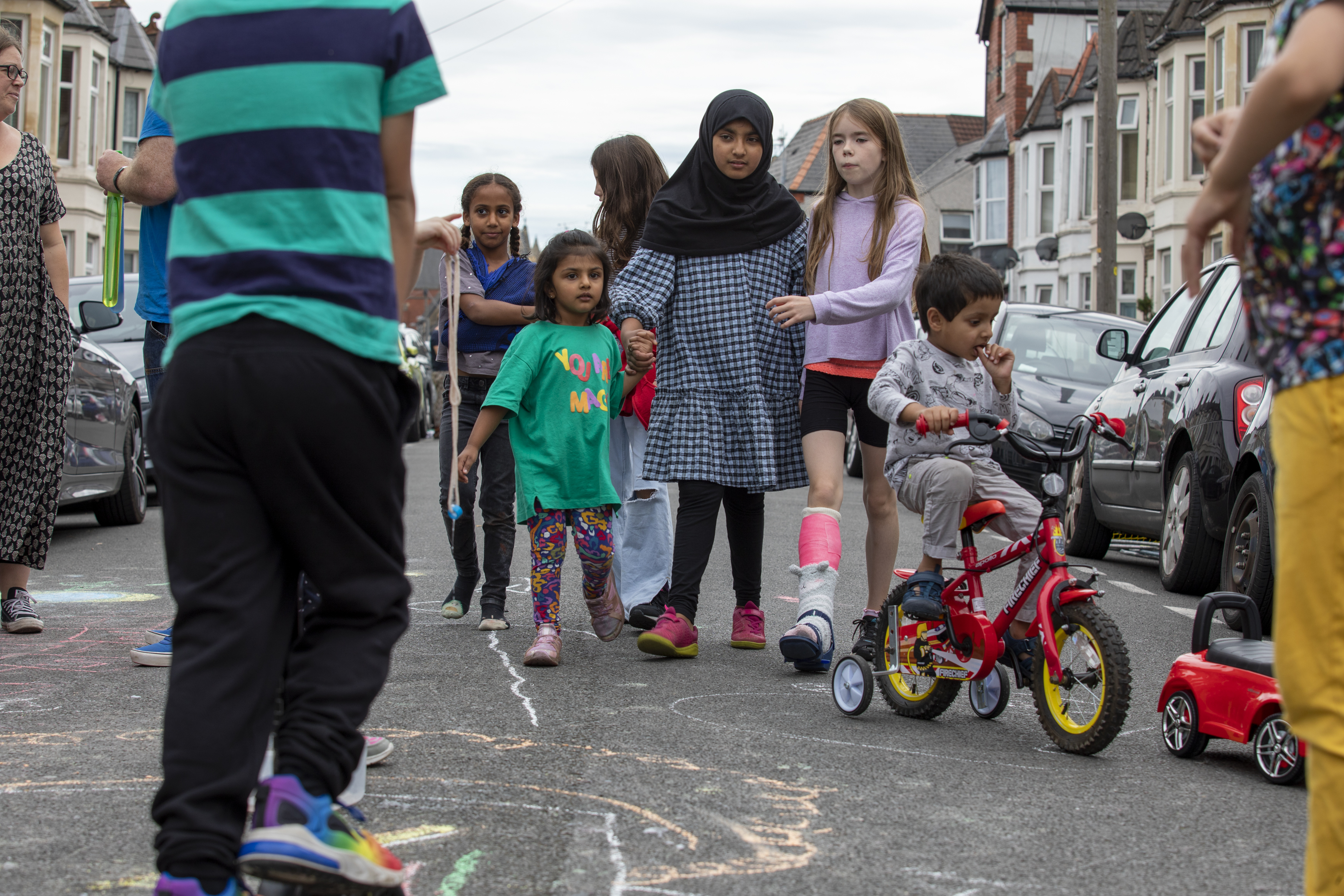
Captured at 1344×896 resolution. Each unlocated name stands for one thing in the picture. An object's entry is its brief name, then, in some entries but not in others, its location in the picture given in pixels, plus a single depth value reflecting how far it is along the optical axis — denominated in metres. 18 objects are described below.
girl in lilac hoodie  5.73
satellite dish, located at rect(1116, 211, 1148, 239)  22.41
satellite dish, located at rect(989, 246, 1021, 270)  26.62
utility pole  21.70
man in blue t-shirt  5.19
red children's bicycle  4.32
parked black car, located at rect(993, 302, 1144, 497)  12.26
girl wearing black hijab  5.97
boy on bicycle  4.80
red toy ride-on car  4.16
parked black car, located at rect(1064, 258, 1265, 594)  7.75
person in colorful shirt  2.33
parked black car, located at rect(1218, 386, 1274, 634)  6.72
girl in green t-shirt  5.93
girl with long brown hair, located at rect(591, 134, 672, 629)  6.71
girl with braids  6.63
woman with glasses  6.39
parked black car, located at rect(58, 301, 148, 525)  9.62
